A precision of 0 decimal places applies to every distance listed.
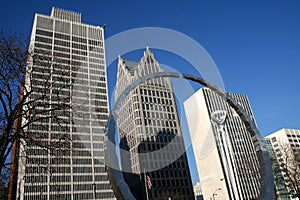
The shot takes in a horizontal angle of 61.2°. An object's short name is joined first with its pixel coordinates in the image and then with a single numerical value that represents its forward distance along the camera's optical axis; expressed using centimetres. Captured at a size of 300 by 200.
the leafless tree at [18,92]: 1434
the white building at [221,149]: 9556
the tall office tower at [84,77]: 8700
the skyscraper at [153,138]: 9456
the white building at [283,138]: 13594
